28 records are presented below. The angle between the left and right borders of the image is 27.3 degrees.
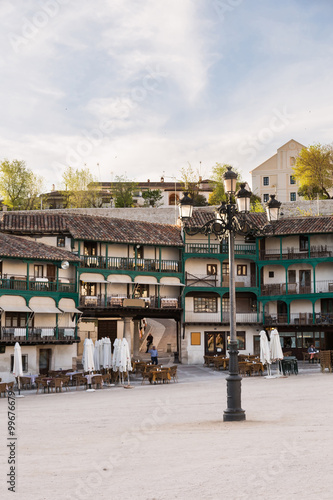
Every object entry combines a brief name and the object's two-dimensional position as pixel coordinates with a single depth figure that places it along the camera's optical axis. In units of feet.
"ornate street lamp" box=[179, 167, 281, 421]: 53.01
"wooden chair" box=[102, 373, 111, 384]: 100.65
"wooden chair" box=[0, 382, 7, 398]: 88.79
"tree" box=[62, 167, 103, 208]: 292.81
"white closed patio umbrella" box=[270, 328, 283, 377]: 108.37
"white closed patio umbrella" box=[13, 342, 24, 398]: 96.07
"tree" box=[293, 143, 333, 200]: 260.83
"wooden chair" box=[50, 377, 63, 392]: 96.63
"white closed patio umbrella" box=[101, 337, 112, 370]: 108.17
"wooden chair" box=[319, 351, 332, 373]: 111.96
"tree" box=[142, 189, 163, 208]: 305.73
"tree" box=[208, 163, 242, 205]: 282.15
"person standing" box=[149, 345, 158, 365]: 130.31
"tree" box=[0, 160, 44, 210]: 290.97
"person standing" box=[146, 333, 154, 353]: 170.99
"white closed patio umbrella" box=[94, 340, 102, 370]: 108.68
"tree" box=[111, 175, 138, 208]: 297.12
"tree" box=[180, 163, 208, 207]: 290.17
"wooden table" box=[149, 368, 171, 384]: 104.94
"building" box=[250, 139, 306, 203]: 287.69
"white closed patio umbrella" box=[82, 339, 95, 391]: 100.22
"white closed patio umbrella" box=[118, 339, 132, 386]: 101.09
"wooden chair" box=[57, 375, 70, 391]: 98.19
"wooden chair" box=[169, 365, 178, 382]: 108.37
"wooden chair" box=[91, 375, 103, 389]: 98.52
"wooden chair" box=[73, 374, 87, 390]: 102.09
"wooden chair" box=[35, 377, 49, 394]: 96.73
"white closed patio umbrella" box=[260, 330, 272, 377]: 107.14
